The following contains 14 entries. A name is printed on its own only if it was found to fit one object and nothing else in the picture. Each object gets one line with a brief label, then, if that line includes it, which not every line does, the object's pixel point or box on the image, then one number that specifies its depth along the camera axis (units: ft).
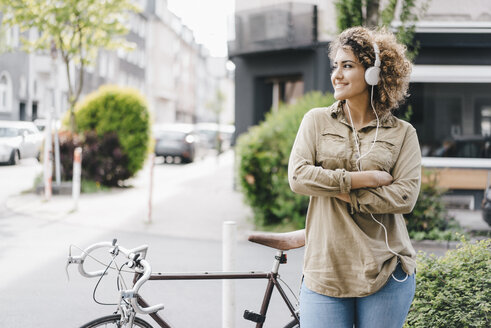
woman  8.38
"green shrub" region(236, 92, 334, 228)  32.01
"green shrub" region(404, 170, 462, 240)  30.73
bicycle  9.06
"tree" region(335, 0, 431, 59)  33.30
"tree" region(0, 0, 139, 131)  49.01
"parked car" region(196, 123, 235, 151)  124.67
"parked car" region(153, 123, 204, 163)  86.84
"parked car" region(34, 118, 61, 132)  93.48
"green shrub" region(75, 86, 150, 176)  54.19
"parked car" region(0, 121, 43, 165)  70.26
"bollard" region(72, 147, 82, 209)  39.34
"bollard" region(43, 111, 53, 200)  43.16
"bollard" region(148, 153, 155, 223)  36.01
